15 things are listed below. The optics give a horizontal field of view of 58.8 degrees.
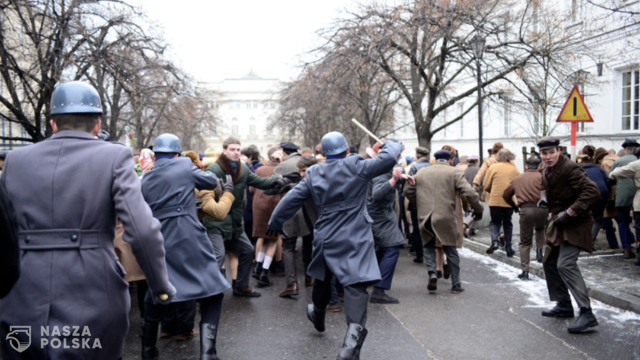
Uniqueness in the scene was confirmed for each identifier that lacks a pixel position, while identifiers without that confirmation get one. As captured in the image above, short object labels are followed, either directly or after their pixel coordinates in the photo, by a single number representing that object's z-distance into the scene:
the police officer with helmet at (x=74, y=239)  2.62
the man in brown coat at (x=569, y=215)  5.73
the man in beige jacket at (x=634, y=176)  8.41
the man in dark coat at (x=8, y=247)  1.79
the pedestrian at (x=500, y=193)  9.96
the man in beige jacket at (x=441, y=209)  7.70
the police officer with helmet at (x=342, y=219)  4.89
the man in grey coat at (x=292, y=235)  7.64
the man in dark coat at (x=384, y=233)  7.09
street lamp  13.29
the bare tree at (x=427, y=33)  13.67
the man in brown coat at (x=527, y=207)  8.41
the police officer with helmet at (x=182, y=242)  4.75
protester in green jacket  6.56
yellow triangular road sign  8.76
